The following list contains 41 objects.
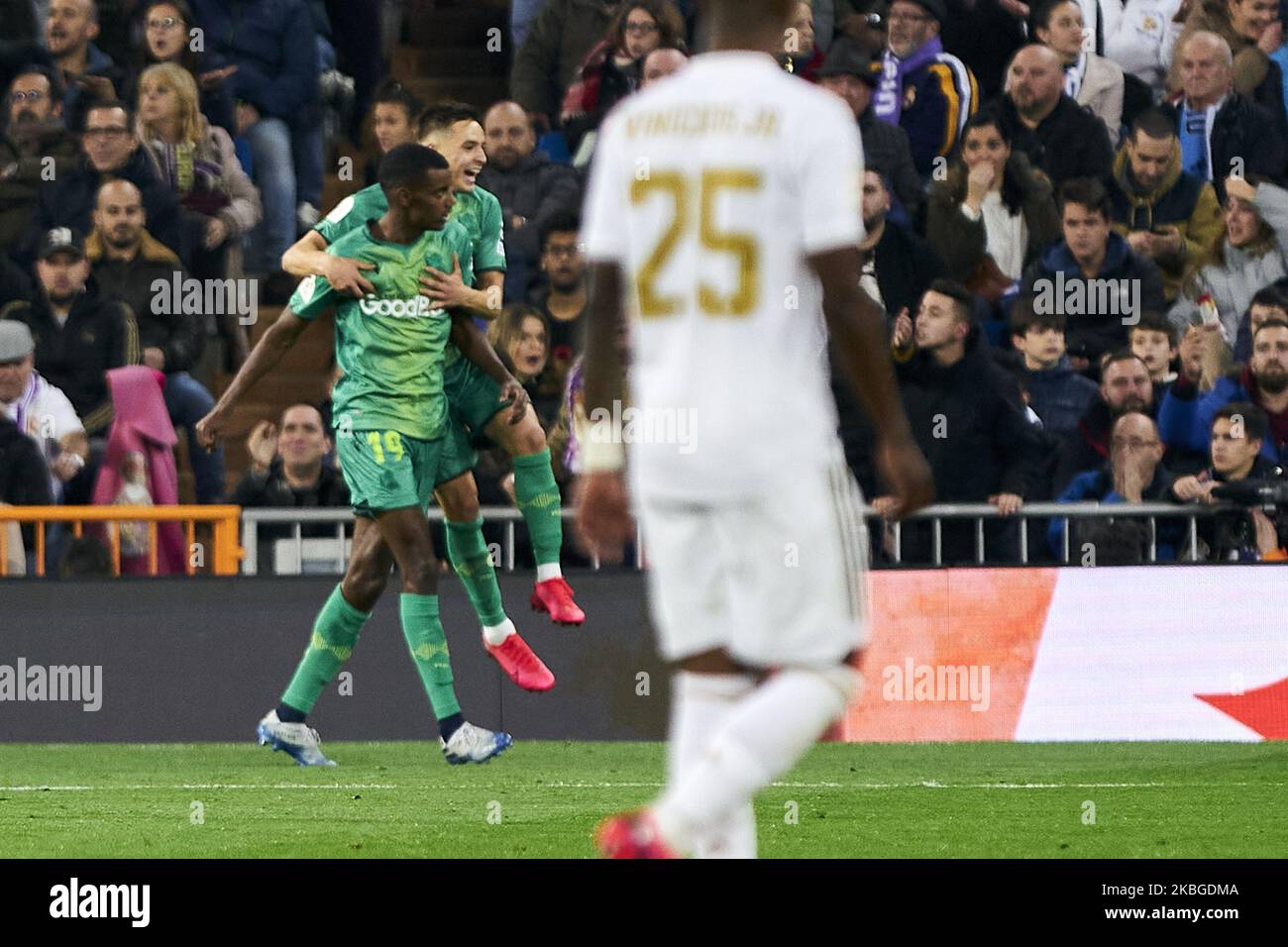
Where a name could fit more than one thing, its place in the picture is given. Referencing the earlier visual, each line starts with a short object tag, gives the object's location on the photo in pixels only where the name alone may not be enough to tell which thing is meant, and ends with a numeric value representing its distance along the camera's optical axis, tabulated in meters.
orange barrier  13.09
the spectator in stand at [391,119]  15.63
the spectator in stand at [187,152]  15.47
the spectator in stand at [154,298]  14.57
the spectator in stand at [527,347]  14.00
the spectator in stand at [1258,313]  13.64
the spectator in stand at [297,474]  13.68
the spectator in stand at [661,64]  14.69
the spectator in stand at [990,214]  14.71
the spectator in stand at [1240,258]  14.62
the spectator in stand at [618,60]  15.06
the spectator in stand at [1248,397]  13.52
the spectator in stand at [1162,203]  14.86
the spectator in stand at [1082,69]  15.47
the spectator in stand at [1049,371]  13.95
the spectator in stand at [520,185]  14.70
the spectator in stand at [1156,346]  14.02
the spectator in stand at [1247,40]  15.43
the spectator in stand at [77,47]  16.12
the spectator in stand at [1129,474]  13.47
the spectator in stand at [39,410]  13.90
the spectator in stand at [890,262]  14.00
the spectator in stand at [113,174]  15.16
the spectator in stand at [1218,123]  15.17
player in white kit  5.38
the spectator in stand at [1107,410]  13.70
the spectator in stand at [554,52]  15.79
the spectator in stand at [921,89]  15.23
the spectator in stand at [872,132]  14.81
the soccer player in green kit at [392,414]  11.09
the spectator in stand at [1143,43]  15.72
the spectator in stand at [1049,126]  15.05
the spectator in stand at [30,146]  15.67
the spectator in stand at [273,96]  15.95
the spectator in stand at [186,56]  15.82
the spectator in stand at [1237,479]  13.03
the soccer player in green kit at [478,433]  11.45
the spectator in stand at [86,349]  14.43
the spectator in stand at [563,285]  14.37
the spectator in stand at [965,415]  13.40
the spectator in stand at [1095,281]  14.45
